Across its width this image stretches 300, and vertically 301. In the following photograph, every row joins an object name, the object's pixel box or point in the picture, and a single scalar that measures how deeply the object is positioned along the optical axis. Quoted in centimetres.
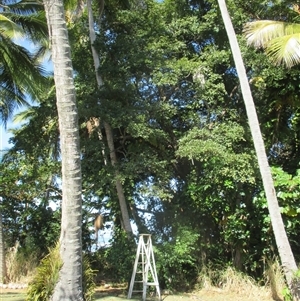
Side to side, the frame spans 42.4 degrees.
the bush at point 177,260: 1084
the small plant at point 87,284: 724
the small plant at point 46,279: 658
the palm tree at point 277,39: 996
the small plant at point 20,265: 1279
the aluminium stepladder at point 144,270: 996
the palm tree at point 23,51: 1352
